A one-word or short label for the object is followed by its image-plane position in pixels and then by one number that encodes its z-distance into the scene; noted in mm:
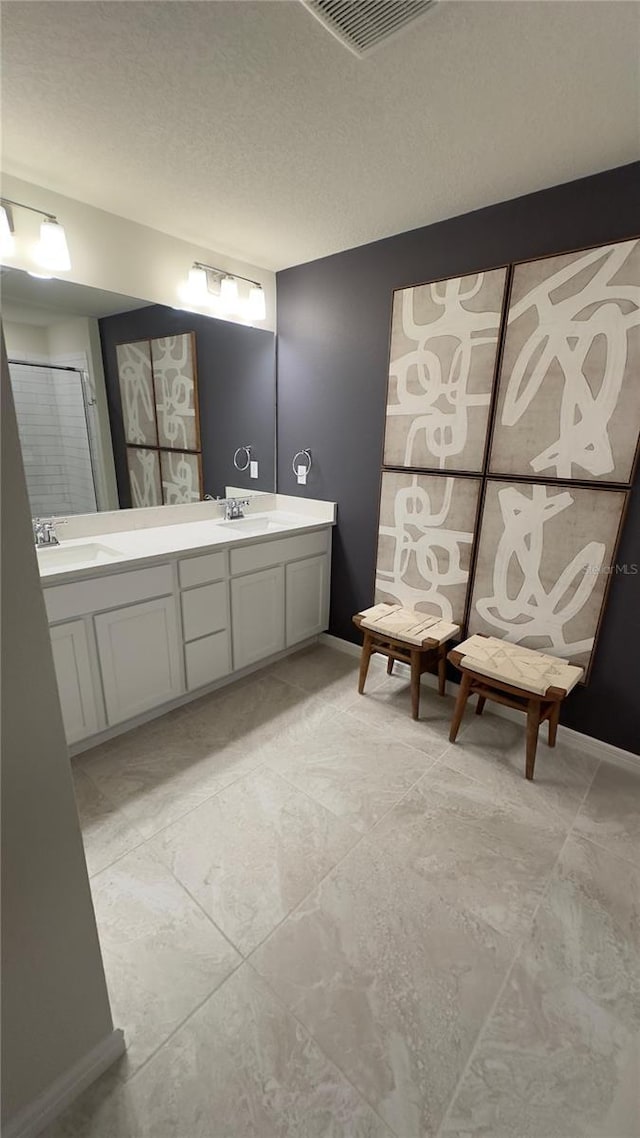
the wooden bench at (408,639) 2293
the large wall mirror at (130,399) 1994
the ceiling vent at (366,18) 1062
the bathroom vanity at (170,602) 1883
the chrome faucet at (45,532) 2074
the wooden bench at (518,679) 1887
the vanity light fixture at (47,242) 1753
